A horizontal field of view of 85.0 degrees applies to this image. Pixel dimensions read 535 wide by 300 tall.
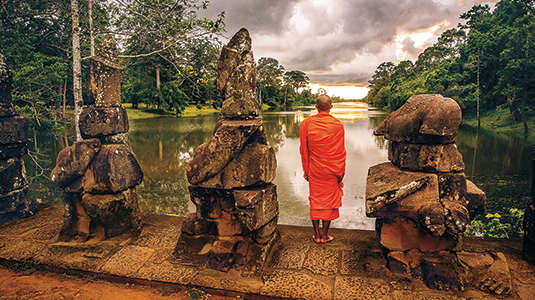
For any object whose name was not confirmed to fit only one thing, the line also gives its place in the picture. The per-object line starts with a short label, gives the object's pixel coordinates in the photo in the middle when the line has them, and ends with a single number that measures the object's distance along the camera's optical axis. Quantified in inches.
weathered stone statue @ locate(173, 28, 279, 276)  107.0
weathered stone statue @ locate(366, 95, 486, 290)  90.8
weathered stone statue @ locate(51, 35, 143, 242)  127.0
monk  116.5
